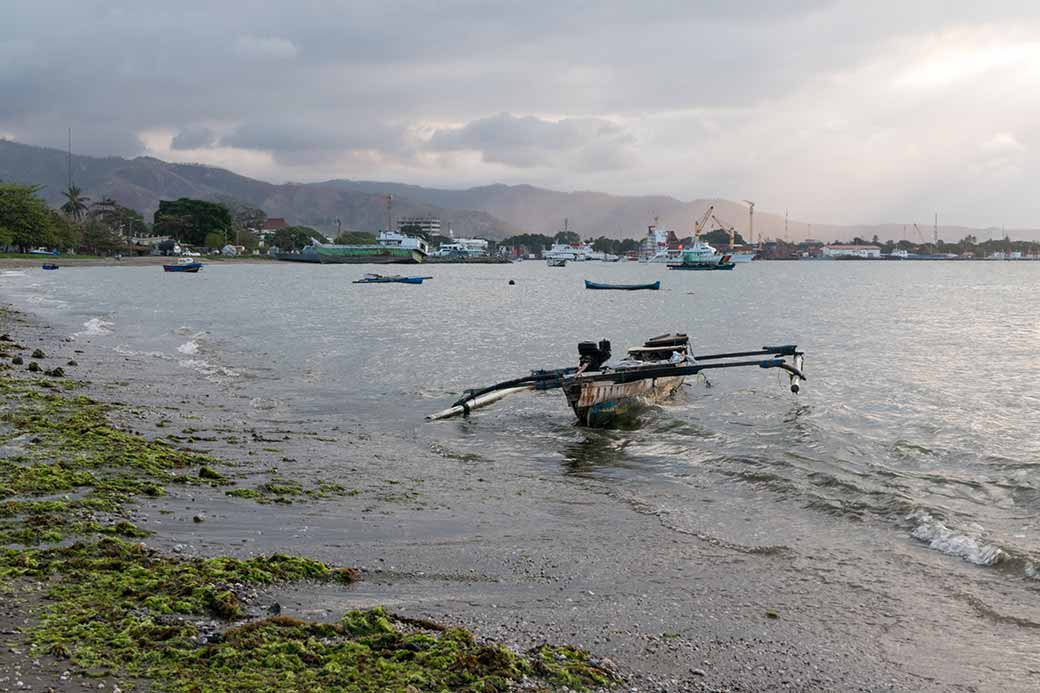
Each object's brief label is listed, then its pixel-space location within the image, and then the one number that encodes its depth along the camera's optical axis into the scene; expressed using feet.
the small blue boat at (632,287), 321.34
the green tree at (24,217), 409.08
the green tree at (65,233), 479.00
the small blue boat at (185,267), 428.56
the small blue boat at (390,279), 337.35
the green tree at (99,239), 554.05
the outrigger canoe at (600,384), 62.90
